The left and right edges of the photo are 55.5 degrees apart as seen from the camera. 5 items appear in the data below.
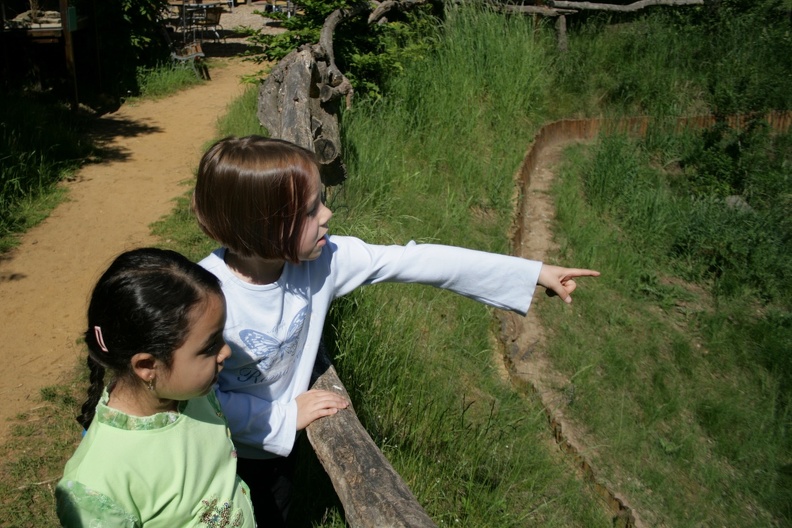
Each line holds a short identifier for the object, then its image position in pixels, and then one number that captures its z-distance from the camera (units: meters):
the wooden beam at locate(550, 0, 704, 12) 10.63
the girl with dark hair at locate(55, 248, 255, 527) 1.55
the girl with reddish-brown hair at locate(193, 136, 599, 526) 1.91
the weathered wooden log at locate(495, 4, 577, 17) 9.85
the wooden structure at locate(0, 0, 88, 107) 8.67
